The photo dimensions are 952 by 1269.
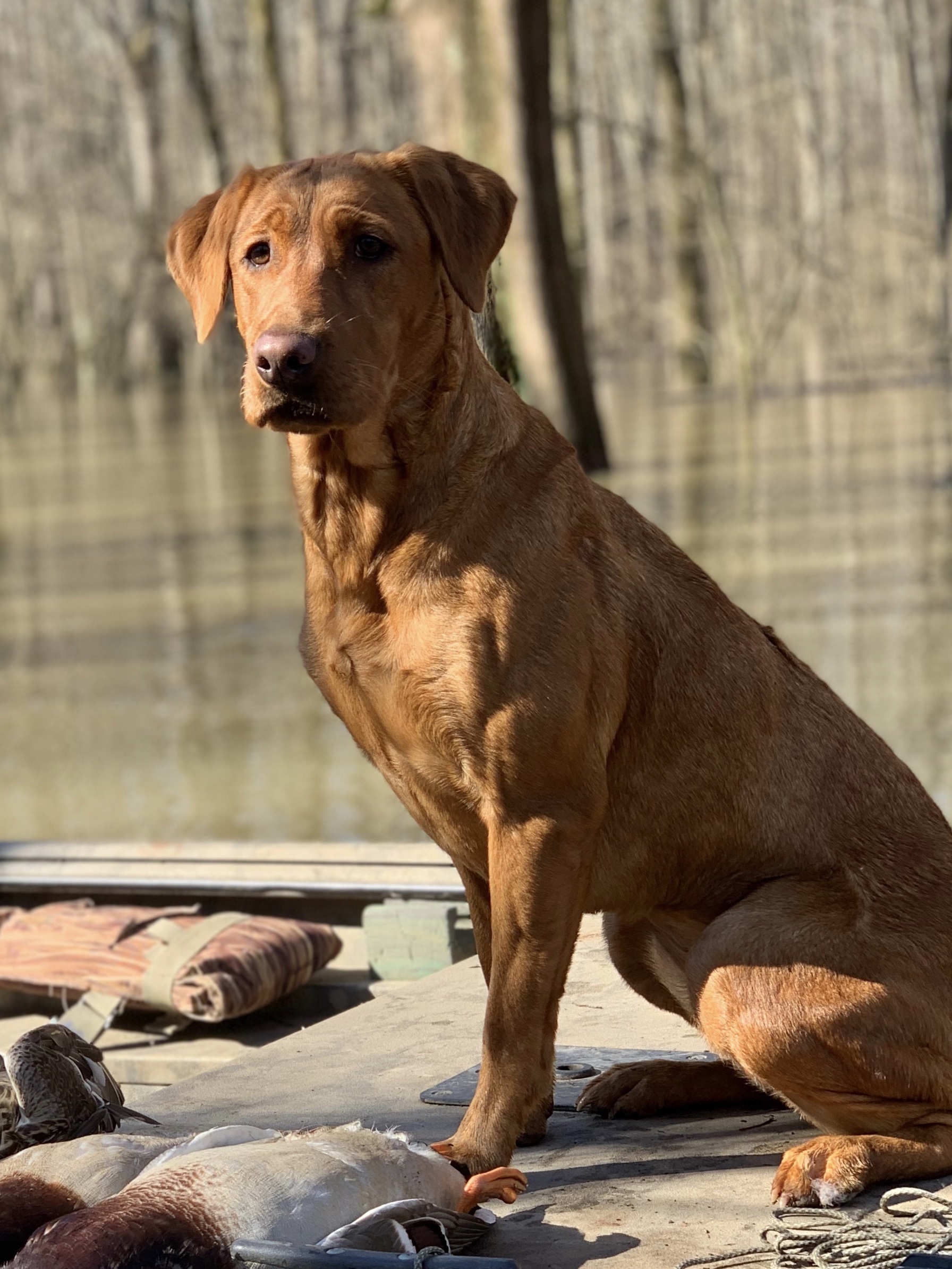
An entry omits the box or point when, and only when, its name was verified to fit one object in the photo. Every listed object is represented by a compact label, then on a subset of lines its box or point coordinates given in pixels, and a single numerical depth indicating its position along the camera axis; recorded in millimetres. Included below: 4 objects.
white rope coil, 3125
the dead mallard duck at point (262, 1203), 2924
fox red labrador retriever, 3451
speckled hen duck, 3850
